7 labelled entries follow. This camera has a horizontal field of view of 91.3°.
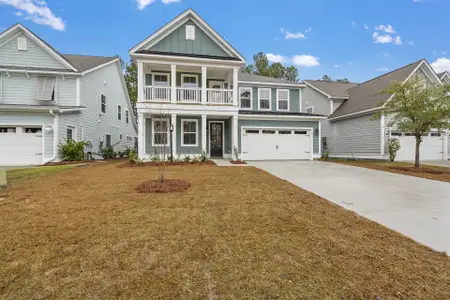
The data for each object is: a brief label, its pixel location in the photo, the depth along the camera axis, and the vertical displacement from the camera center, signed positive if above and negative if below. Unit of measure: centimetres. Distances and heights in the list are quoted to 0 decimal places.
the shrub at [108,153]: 1741 -46
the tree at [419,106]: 1074 +212
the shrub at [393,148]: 1482 -3
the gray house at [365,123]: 1579 +200
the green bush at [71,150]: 1298 -17
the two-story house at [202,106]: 1298 +247
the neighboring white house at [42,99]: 1254 +315
